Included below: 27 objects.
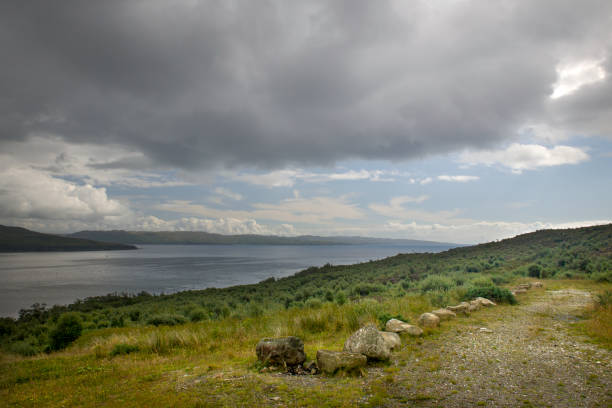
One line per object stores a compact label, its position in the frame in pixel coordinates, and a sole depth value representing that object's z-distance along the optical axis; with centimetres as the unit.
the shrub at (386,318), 883
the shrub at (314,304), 1401
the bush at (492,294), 1189
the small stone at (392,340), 697
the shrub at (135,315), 1989
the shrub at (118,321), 1801
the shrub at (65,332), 1187
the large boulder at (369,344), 615
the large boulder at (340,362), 563
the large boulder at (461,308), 1025
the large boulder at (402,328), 787
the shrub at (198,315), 1633
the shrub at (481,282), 1388
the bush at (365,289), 1998
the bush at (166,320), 1515
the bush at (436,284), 1700
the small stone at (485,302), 1126
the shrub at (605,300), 967
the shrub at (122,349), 867
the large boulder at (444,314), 947
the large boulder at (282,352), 613
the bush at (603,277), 1555
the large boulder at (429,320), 862
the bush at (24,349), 1161
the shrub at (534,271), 1989
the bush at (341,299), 1494
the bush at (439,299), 1187
